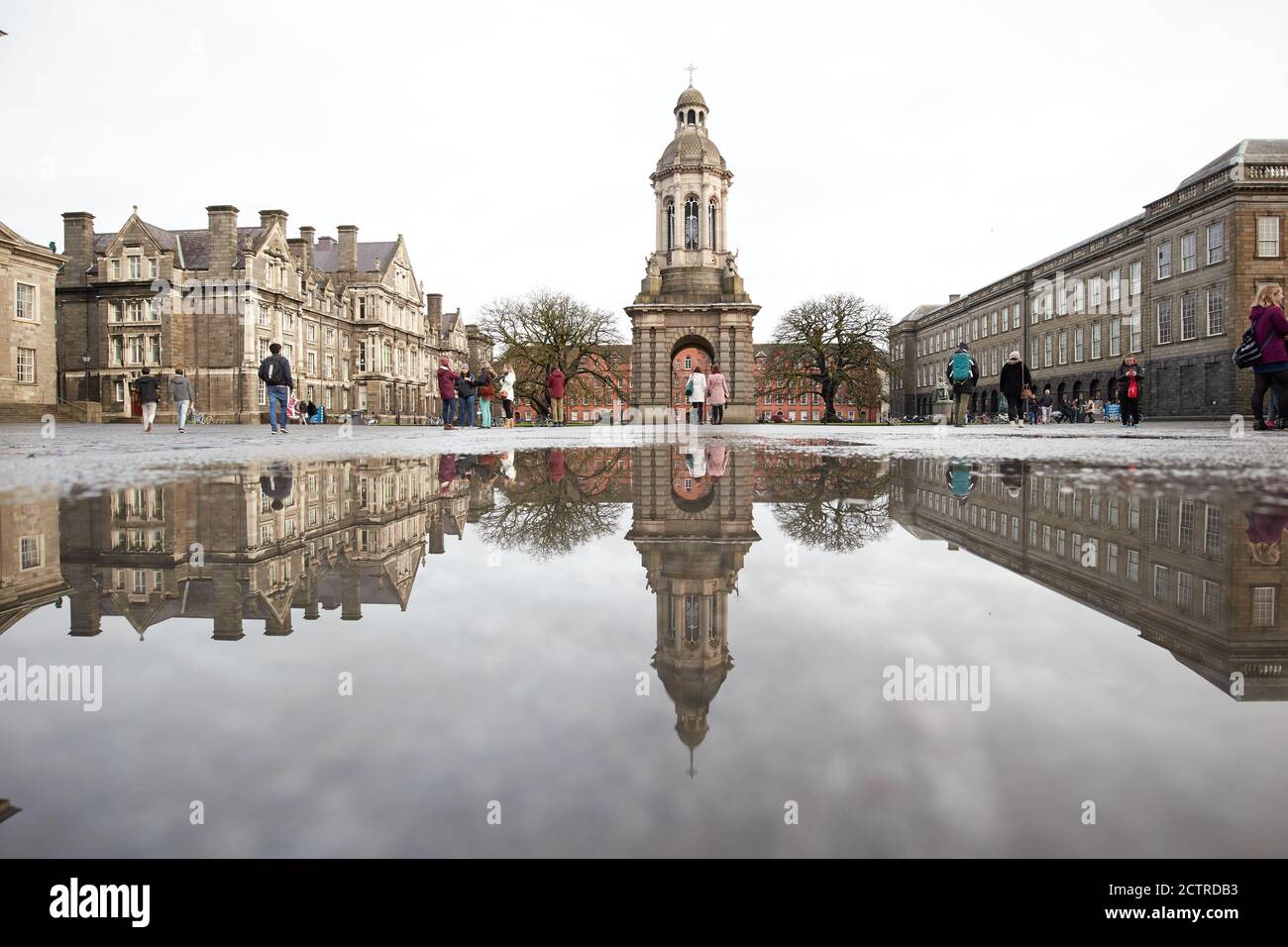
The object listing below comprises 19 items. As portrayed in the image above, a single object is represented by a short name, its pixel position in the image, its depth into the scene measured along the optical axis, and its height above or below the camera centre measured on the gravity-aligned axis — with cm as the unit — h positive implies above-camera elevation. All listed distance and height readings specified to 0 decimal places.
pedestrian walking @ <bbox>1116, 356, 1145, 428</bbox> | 2002 +180
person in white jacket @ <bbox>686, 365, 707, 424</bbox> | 2562 +231
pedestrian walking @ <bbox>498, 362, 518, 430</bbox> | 2477 +231
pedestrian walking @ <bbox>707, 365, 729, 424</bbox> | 2555 +225
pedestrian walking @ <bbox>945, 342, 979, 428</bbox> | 1806 +197
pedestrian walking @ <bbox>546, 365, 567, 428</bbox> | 2569 +246
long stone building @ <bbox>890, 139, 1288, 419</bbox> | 3744 +987
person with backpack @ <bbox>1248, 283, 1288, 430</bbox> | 1177 +184
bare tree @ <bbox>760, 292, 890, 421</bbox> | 6712 +933
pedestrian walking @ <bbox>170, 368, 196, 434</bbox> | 2164 +196
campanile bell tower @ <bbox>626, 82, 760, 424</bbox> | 3681 +854
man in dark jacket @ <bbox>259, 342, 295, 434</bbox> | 1659 +189
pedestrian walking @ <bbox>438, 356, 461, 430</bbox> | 2123 +212
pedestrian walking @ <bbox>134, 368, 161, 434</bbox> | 2017 +175
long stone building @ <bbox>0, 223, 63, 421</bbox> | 3359 +610
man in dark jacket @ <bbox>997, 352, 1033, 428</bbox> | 1909 +185
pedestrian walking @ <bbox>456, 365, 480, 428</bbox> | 2242 +183
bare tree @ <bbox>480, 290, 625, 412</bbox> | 6188 +978
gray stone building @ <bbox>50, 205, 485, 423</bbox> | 4919 +993
